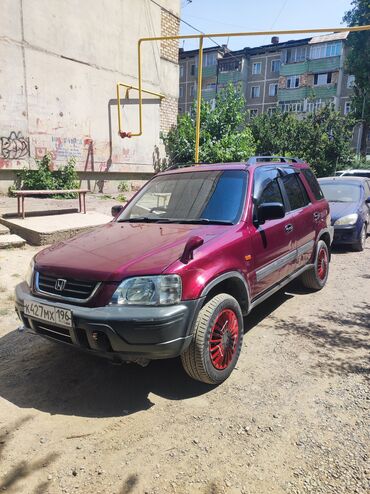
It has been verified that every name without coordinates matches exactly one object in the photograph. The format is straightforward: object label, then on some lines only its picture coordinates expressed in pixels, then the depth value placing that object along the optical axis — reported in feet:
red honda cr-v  8.48
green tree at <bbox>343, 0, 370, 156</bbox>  99.67
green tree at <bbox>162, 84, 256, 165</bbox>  51.03
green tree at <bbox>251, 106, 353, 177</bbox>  68.39
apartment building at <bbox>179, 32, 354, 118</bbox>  141.69
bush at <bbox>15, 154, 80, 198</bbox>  36.29
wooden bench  25.52
